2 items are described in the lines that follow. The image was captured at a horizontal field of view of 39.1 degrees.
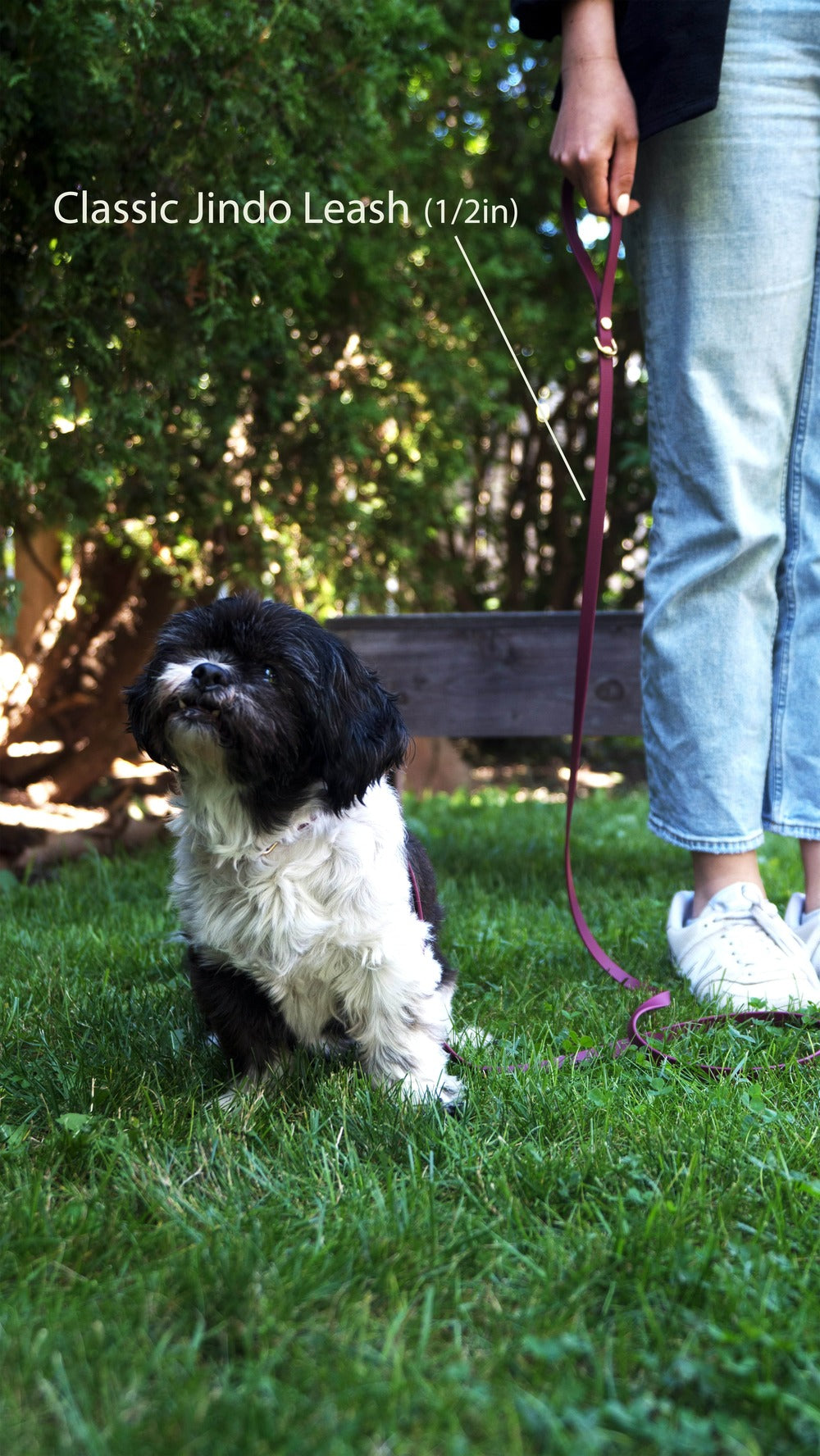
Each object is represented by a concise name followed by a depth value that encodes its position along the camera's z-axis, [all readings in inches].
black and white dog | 78.2
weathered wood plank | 168.2
